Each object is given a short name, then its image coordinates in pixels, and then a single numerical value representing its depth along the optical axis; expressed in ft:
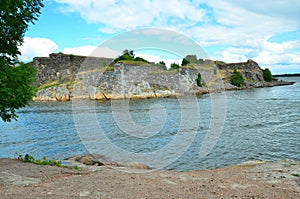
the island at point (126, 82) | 254.88
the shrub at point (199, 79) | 322.03
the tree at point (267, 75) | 542.04
